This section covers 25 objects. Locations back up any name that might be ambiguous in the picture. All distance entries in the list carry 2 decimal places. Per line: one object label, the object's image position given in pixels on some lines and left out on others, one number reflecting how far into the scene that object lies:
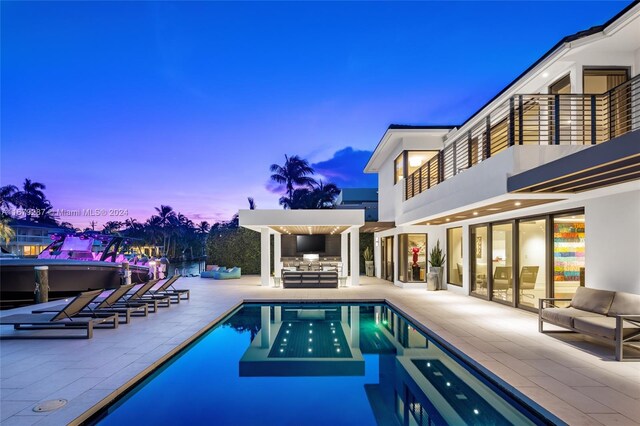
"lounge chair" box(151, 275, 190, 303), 12.05
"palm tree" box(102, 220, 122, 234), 57.47
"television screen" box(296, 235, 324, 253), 22.75
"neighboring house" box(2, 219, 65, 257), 33.06
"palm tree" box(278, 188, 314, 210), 31.19
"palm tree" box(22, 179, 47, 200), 46.37
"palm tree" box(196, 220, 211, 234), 64.03
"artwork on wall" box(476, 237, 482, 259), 12.83
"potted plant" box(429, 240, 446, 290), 15.14
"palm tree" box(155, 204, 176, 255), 59.50
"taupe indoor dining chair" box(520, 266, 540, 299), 10.05
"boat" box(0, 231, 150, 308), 12.59
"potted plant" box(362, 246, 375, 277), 22.29
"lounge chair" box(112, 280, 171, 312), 10.47
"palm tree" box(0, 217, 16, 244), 21.70
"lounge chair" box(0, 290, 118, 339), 7.53
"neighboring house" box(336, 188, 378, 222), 32.61
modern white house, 6.68
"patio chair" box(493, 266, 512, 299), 11.18
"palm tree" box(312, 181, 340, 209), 31.03
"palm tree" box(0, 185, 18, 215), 40.53
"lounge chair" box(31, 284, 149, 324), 8.76
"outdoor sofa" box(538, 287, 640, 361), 5.96
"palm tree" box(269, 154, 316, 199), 32.34
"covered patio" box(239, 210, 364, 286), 14.82
